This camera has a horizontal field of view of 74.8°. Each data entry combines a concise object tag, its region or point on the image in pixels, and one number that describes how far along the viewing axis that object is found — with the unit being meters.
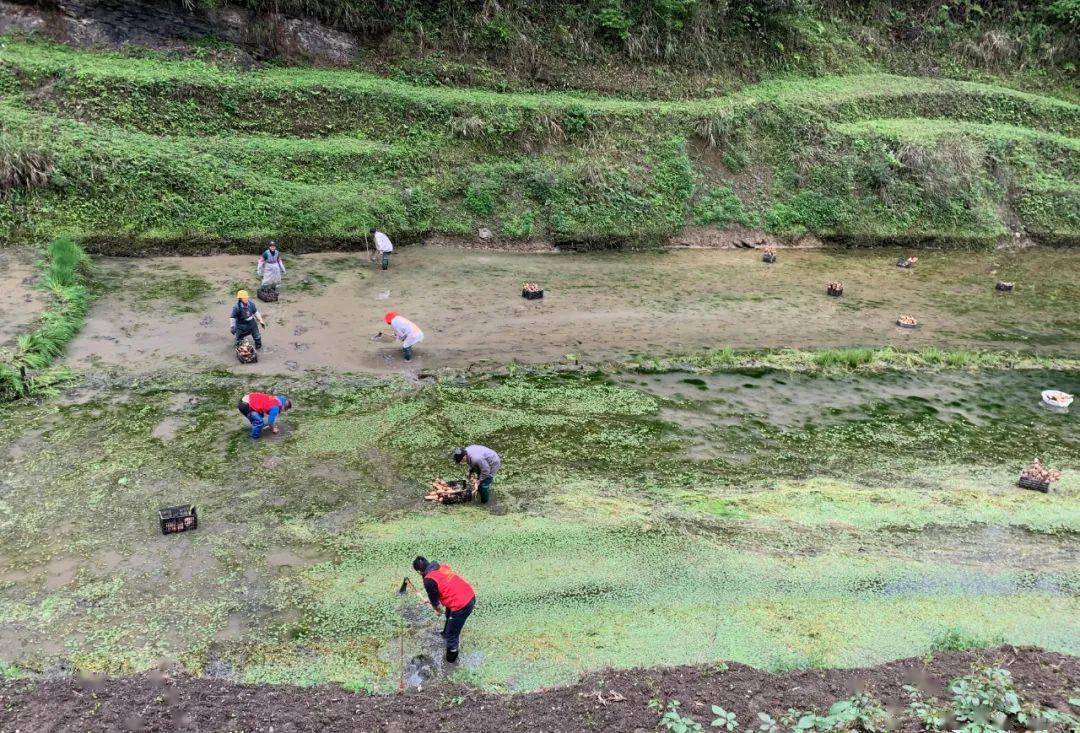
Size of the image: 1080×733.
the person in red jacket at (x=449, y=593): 6.88
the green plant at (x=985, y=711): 5.95
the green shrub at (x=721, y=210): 22.09
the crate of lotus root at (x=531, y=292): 16.48
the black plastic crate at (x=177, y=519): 8.48
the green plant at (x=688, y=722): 5.99
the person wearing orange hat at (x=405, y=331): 13.16
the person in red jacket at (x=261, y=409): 10.45
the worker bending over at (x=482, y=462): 9.37
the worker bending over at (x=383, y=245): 17.58
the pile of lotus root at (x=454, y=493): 9.56
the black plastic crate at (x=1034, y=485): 10.77
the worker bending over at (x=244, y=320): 12.59
